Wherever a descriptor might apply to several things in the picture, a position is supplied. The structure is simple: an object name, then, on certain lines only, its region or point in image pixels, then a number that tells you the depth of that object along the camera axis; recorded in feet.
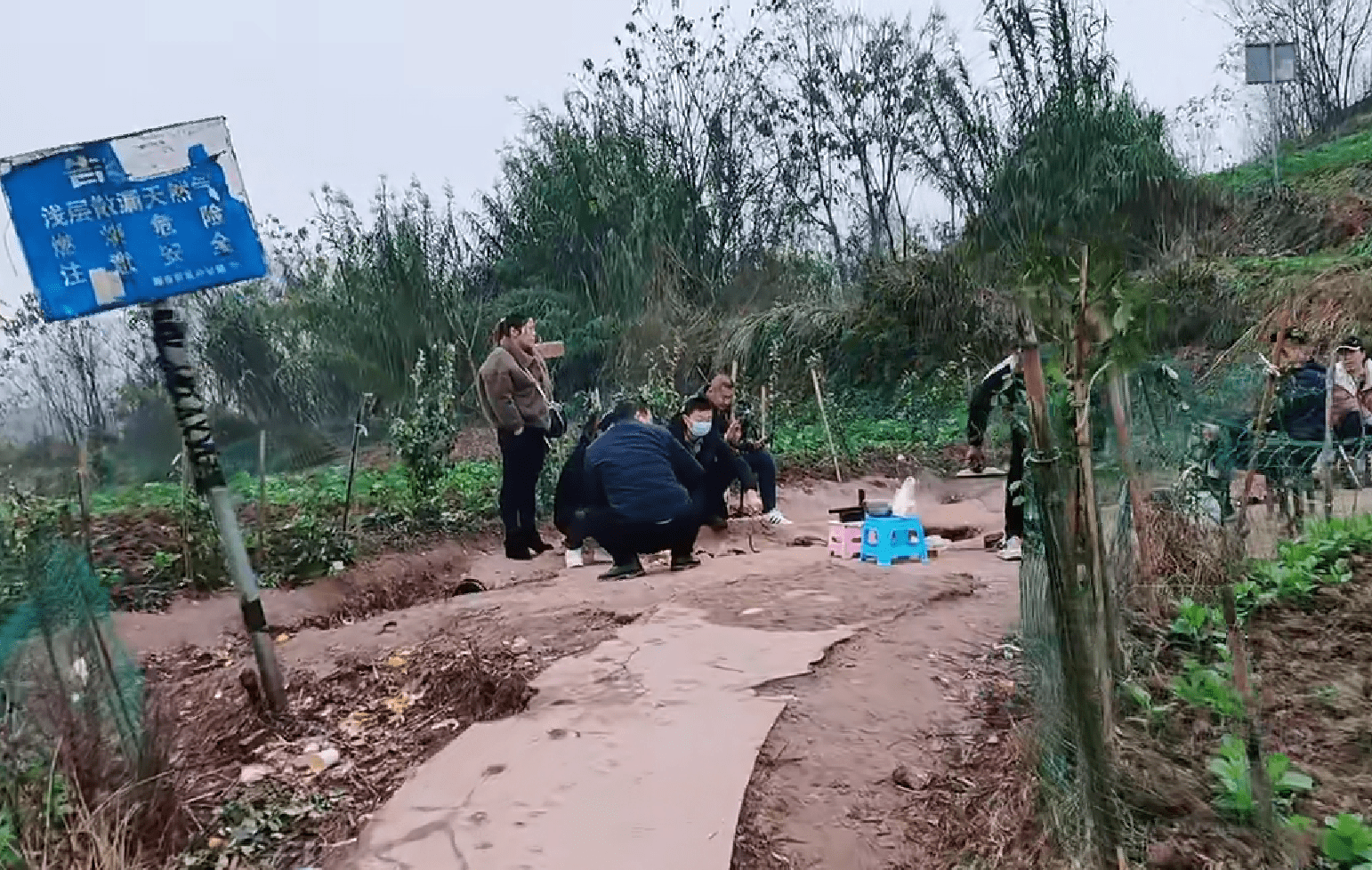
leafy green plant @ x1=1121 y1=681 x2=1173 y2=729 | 12.01
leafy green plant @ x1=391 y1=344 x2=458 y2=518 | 28.81
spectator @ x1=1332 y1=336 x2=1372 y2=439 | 24.73
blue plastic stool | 21.50
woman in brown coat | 23.91
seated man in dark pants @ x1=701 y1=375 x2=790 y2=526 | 28.09
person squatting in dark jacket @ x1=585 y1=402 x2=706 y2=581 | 21.09
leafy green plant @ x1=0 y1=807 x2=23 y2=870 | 9.04
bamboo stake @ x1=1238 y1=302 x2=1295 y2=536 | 15.03
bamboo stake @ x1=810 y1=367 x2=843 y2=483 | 38.98
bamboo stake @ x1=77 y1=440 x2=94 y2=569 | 13.26
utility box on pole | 58.90
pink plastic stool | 22.35
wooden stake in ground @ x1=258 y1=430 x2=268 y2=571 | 24.63
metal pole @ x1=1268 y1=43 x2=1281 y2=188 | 58.44
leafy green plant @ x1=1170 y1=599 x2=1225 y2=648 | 14.39
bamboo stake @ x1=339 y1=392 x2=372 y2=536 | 26.32
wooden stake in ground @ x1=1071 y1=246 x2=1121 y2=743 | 9.25
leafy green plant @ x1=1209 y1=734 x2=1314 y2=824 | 10.00
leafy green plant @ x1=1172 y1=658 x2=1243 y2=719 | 11.98
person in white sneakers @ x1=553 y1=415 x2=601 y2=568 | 23.13
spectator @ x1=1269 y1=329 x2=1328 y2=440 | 23.16
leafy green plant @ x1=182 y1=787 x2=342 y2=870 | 10.40
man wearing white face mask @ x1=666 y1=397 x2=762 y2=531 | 25.66
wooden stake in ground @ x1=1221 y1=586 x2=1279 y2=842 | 9.48
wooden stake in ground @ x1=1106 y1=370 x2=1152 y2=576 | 12.71
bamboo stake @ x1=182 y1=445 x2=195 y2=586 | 23.84
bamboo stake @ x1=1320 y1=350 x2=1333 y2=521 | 19.60
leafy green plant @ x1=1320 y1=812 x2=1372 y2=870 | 9.08
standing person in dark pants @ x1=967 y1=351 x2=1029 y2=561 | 18.61
